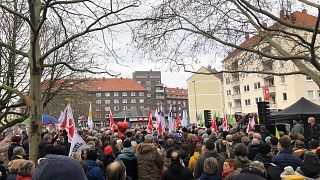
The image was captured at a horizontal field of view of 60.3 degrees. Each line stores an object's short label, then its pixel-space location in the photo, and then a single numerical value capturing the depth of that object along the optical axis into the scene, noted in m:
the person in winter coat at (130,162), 4.98
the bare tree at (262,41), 6.57
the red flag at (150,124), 12.15
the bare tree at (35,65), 5.89
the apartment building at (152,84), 104.30
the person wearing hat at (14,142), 7.15
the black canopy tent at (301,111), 11.73
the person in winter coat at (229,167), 4.30
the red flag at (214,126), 12.31
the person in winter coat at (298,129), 9.08
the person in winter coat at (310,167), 4.13
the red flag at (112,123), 13.57
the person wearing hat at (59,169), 1.41
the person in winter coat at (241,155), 4.53
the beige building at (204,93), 64.53
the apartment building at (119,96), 97.36
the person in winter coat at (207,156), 4.92
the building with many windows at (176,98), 111.29
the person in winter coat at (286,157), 4.83
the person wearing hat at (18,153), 5.13
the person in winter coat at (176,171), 4.71
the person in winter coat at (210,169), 4.11
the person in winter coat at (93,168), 4.71
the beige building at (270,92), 40.01
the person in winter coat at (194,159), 5.67
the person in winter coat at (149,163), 4.88
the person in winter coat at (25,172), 3.62
